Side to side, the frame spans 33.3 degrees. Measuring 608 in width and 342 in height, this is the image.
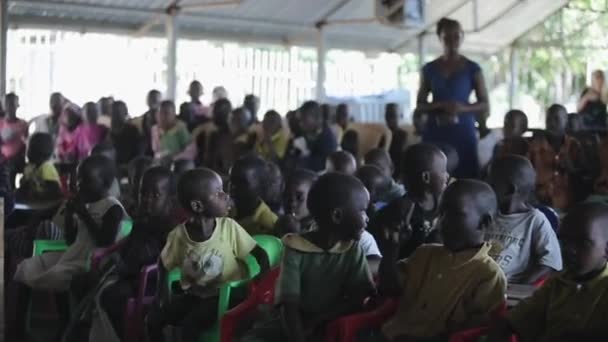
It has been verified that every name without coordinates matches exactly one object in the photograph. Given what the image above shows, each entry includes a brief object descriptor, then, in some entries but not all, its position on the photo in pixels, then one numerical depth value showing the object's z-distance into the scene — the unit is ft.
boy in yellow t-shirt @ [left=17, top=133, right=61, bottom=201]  22.80
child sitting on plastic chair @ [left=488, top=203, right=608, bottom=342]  9.91
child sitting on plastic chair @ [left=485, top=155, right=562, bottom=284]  12.62
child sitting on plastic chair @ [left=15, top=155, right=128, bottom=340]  16.53
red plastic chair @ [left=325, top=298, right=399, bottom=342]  11.60
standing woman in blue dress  20.63
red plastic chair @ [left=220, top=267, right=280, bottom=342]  13.09
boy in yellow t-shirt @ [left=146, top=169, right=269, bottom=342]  14.02
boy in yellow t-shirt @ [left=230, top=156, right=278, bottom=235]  16.30
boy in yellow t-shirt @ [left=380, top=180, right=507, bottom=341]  10.75
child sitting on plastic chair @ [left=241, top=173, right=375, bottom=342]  11.94
